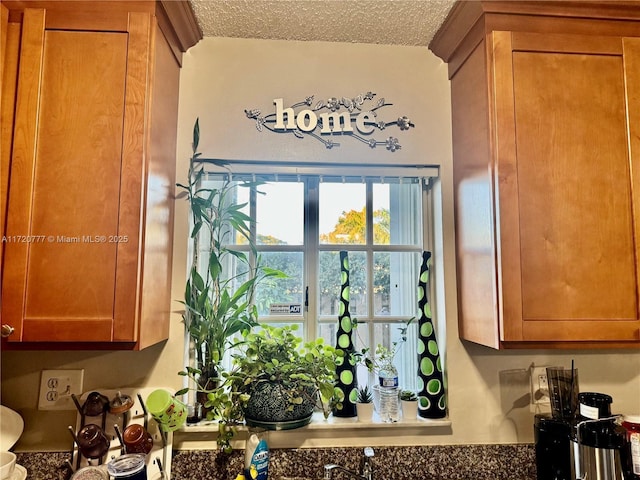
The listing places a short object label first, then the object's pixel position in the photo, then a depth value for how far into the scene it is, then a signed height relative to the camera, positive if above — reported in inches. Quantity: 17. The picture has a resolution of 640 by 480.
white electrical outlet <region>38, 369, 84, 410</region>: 49.7 -14.0
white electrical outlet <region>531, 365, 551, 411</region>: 53.3 -15.0
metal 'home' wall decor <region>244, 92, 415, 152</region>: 56.4 +26.5
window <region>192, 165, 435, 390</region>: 58.8 +6.9
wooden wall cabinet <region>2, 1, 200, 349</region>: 40.1 +13.1
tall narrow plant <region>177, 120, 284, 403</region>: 51.1 +0.1
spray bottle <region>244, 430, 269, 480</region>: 45.5 -21.8
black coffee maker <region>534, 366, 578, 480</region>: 45.4 -17.7
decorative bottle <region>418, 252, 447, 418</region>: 53.4 -12.2
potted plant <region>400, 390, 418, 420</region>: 52.9 -17.3
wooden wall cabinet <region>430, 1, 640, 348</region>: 43.3 +14.5
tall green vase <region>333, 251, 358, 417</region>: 53.4 -11.3
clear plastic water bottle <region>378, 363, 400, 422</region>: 52.2 -15.8
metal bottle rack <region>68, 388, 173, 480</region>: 47.2 -19.4
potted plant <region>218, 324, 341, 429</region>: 47.8 -12.6
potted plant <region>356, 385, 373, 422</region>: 52.4 -17.4
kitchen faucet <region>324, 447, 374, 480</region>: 45.7 -23.6
